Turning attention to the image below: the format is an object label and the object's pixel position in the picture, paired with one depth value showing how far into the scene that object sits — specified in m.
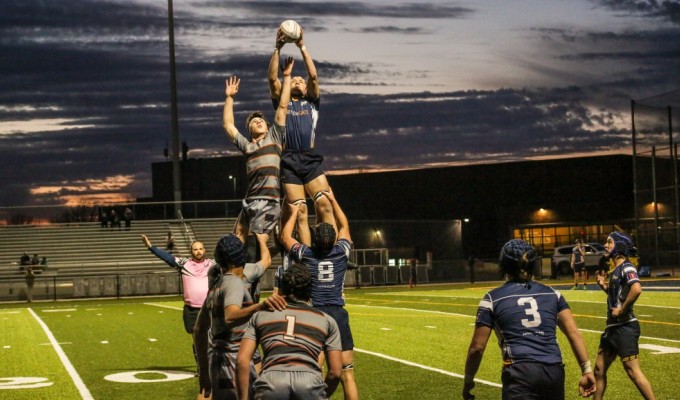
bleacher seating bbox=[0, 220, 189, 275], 51.28
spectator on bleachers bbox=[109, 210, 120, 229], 54.01
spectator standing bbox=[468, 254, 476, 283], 51.89
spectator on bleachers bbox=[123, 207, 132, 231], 53.66
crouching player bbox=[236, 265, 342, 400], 6.92
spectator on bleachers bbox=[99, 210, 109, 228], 54.14
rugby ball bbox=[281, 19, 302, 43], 10.42
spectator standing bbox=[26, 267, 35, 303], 43.28
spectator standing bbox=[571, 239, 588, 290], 40.19
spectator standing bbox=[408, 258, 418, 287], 51.13
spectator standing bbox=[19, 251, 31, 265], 48.66
